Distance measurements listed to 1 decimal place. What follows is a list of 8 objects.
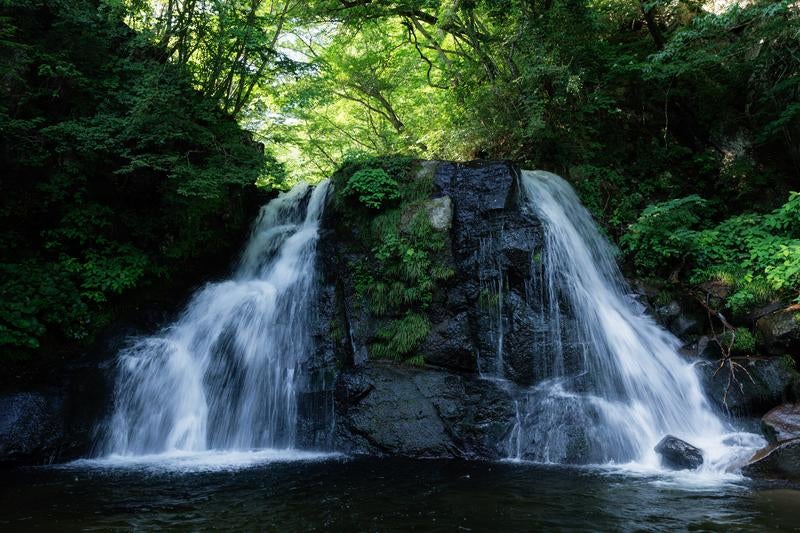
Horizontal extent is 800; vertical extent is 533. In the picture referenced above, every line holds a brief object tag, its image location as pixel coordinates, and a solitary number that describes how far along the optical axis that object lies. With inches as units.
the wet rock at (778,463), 205.3
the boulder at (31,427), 258.1
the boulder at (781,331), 282.8
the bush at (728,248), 310.5
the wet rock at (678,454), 223.8
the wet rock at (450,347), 299.3
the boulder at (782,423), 234.7
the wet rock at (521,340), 291.1
